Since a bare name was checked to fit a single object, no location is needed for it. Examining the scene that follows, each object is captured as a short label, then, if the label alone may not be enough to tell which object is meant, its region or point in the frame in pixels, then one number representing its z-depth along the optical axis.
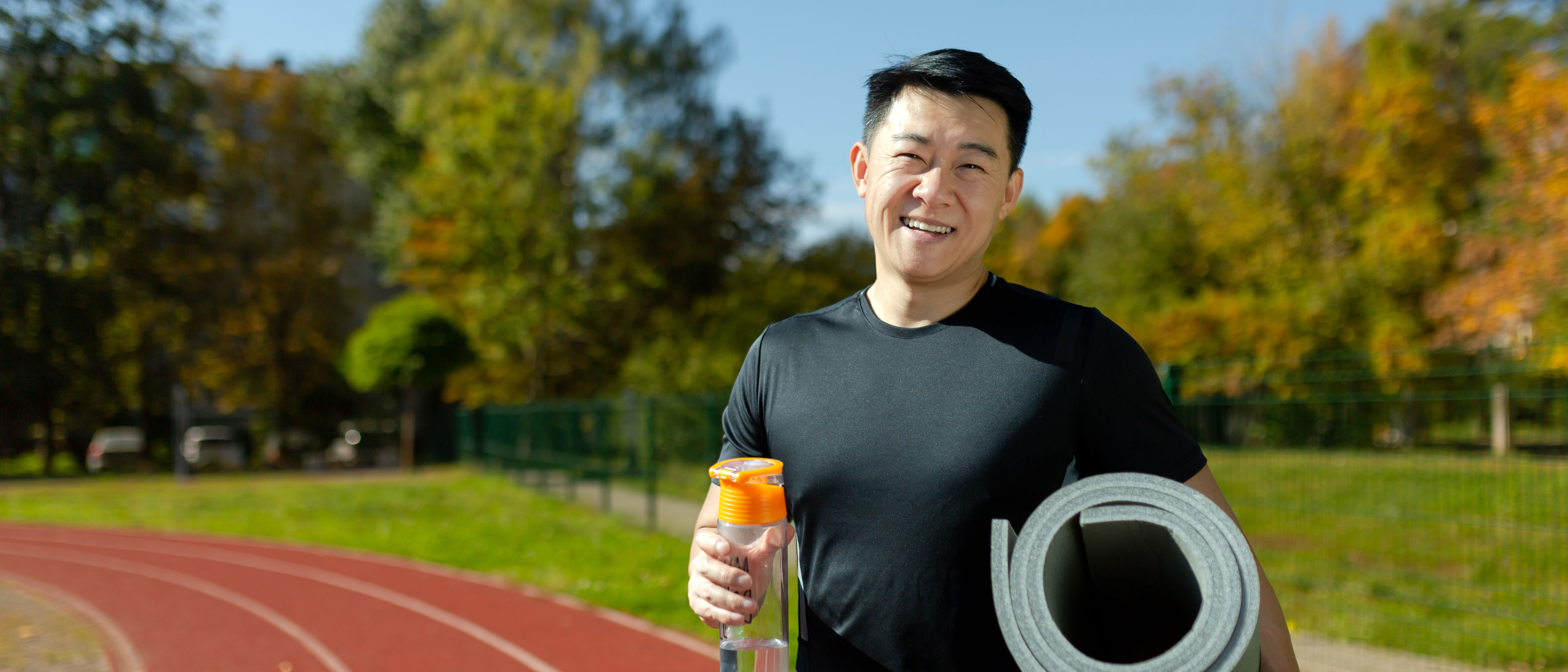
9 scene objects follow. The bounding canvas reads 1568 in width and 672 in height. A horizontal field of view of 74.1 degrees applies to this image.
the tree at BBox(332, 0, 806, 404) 24.22
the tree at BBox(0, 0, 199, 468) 24.12
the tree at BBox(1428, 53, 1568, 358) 10.43
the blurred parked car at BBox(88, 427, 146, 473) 25.55
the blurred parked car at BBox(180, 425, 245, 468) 25.97
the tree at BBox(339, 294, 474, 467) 22.64
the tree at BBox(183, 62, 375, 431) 29.44
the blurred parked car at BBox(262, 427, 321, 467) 28.16
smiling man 1.32
